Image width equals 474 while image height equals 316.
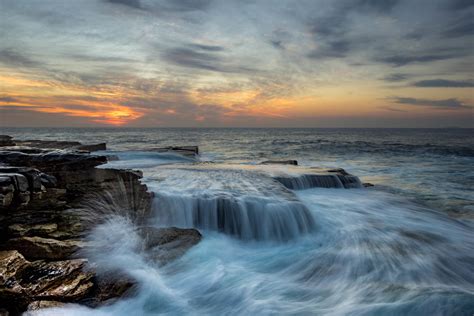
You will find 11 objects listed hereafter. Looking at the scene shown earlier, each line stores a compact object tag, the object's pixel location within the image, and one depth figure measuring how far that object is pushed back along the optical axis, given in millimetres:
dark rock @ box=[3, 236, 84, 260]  5414
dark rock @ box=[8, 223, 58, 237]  5566
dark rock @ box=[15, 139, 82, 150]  21622
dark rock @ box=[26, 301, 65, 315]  4527
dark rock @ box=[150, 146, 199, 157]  23547
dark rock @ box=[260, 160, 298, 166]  18492
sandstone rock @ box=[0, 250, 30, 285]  4660
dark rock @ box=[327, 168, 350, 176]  15508
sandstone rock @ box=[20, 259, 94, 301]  4788
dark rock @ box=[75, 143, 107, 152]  22416
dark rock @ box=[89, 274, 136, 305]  5133
